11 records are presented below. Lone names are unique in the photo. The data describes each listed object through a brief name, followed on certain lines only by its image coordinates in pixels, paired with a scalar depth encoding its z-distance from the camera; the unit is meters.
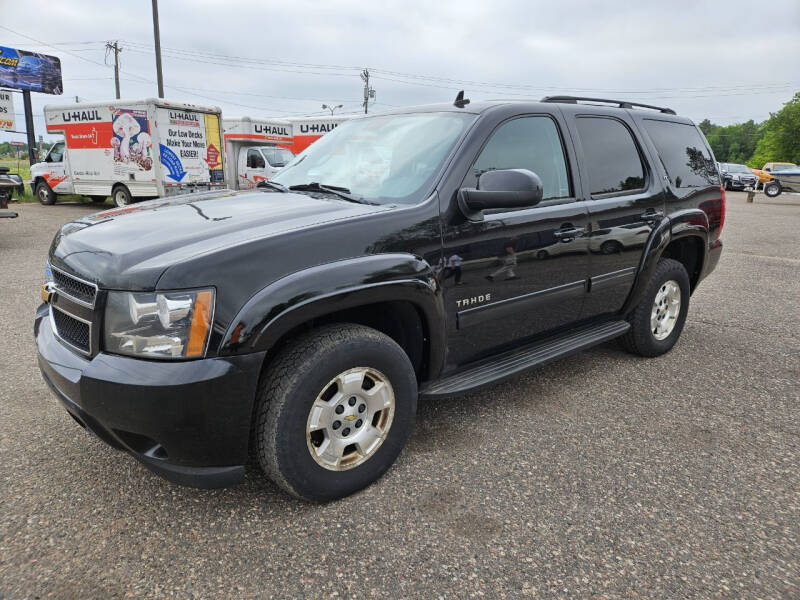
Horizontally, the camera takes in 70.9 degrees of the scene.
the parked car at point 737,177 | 30.52
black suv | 2.02
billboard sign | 20.41
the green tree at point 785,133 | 57.28
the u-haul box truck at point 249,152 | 17.75
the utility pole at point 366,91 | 54.19
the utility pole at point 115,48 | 41.75
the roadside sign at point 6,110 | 16.34
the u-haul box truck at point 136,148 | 14.91
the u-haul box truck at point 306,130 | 19.55
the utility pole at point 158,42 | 22.20
